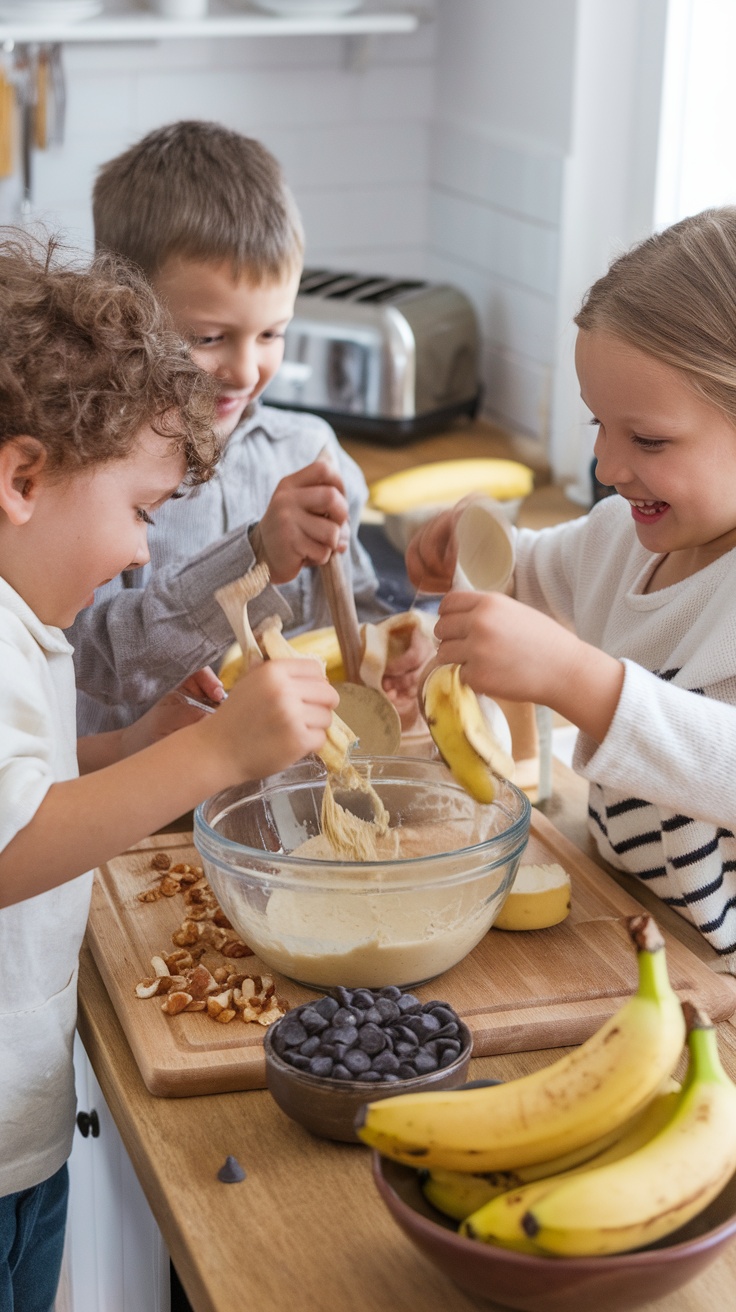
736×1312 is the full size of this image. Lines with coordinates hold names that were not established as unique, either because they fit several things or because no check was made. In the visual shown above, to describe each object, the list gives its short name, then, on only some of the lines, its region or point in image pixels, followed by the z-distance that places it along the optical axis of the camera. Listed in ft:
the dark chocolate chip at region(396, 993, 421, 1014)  2.74
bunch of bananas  2.08
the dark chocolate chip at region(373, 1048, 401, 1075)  2.56
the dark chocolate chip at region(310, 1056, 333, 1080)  2.58
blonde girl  3.19
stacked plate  7.55
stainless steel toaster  8.29
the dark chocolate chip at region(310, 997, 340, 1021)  2.70
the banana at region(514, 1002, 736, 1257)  2.01
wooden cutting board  2.89
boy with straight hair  4.48
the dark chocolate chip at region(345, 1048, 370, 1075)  2.57
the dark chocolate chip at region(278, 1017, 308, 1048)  2.65
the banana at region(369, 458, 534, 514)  6.85
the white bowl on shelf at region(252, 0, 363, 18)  8.23
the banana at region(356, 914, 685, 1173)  2.18
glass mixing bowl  2.98
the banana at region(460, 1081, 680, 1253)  2.06
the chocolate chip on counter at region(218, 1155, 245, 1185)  2.59
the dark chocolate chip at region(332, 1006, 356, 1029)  2.66
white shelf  7.63
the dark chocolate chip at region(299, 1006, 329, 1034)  2.67
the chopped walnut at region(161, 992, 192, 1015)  3.04
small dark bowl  2.52
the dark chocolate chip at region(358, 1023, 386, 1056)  2.61
